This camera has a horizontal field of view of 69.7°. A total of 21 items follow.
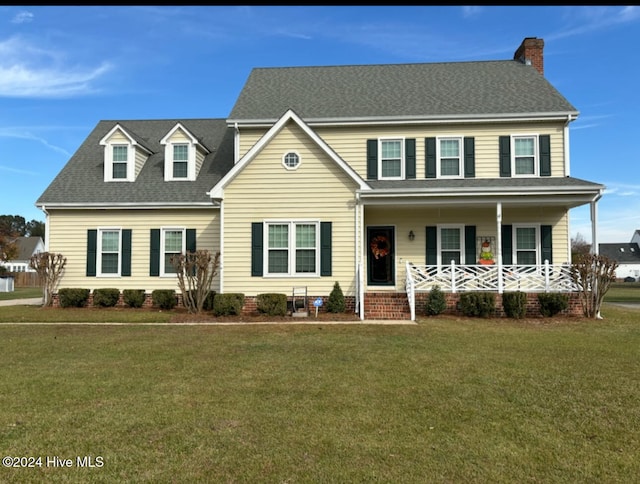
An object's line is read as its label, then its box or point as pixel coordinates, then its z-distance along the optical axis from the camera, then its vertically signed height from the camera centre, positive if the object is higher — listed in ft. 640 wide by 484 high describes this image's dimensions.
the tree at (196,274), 46.50 -0.62
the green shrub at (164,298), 52.08 -3.44
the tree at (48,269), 53.57 -0.14
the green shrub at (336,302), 46.47 -3.43
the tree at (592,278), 44.56 -0.93
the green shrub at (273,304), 45.47 -3.58
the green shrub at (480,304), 44.50 -3.47
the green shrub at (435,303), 45.60 -3.46
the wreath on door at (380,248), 54.54 +2.39
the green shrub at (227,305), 45.55 -3.66
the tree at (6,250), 148.66 +5.76
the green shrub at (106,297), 52.95 -3.35
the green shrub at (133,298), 53.01 -3.46
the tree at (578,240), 263.29 +16.95
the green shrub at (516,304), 44.01 -3.42
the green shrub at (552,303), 44.37 -3.34
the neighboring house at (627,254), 257.96 +8.32
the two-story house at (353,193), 48.37 +8.10
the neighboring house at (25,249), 234.58 +9.81
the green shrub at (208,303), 50.14 -3.83
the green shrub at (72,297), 53.21 -3.37
